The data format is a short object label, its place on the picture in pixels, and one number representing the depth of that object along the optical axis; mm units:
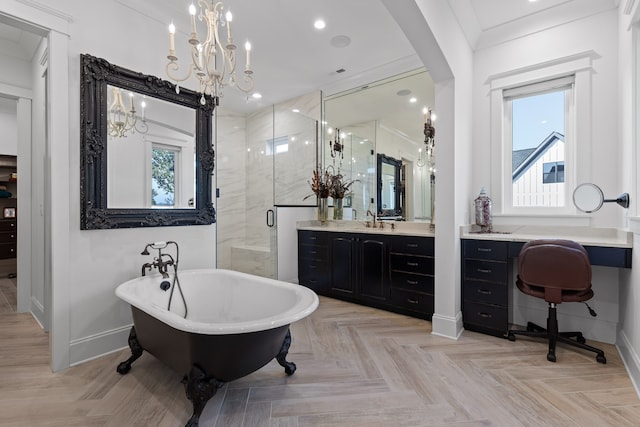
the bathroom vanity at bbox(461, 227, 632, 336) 2609
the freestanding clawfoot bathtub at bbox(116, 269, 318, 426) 1561
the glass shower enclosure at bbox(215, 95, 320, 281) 4523
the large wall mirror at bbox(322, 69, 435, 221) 3631
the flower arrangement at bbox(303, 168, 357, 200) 4320
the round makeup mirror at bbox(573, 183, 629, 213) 2262
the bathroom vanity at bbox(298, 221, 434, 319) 3115
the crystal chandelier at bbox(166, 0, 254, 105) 1915
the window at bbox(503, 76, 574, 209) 2863
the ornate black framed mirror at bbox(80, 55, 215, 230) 2293
